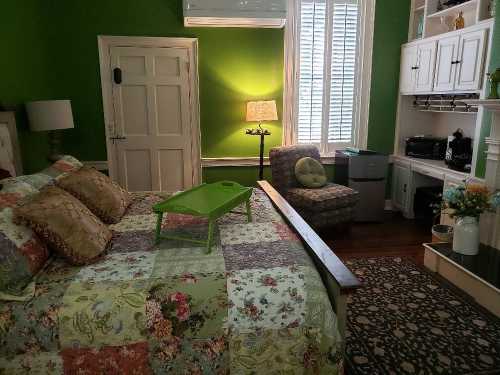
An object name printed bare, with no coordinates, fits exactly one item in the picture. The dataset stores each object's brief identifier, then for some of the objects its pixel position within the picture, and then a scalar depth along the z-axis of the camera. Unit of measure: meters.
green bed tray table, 2.03
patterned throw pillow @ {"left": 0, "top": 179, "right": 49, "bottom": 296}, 1.58
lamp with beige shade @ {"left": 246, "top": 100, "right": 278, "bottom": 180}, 4.28
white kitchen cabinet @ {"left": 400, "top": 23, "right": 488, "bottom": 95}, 3.54
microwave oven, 4.47
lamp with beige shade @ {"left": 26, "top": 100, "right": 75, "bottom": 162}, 3.06
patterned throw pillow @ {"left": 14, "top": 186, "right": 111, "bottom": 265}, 1.77
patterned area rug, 2.14
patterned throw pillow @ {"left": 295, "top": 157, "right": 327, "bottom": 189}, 4.30
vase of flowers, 3.01
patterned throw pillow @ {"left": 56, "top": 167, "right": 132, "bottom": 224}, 2.30
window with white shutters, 4.58
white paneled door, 4.32
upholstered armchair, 3.99
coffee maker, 3.85
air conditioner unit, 3.90
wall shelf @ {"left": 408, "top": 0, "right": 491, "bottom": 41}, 3.57
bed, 1.51
